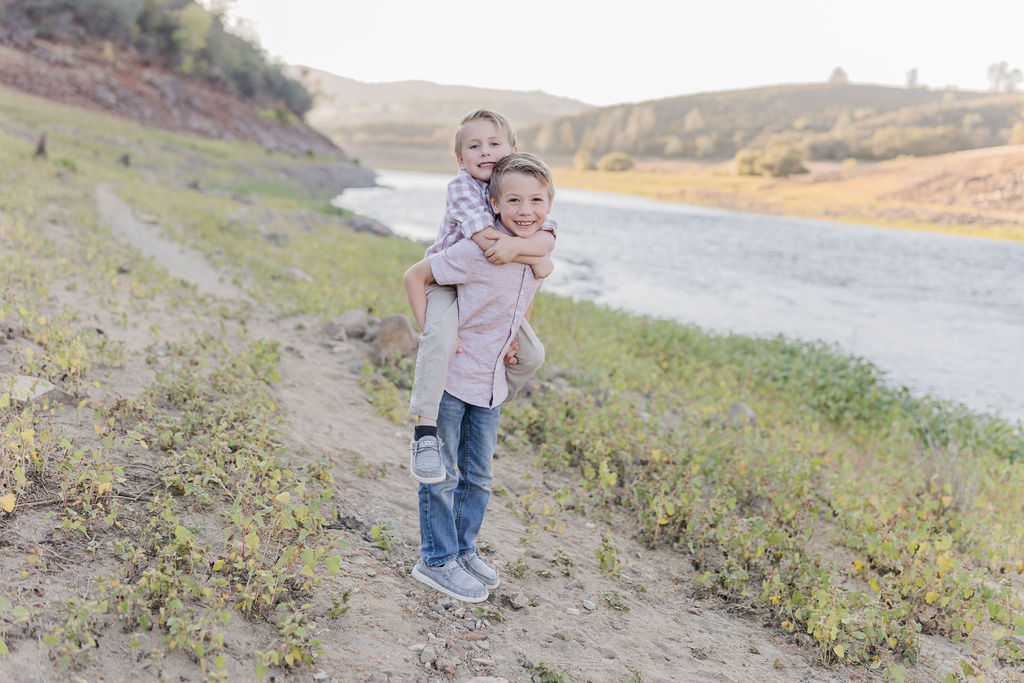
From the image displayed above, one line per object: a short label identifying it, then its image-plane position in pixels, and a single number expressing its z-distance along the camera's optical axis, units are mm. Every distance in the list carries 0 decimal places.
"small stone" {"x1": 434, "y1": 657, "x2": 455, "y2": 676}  2969
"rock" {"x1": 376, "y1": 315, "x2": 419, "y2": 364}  7766
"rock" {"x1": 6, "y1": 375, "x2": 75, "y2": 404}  3961
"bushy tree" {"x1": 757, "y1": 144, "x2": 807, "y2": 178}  62281
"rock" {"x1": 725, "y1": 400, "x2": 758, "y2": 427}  7534
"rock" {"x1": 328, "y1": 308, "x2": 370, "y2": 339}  8500
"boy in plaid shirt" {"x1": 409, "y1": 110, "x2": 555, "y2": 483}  3160
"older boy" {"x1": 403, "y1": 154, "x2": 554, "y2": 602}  3176
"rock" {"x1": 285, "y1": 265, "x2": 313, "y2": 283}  11625
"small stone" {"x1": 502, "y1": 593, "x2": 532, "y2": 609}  3637
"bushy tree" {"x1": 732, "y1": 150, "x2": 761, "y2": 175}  67138
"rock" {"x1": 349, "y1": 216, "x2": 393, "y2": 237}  23203
